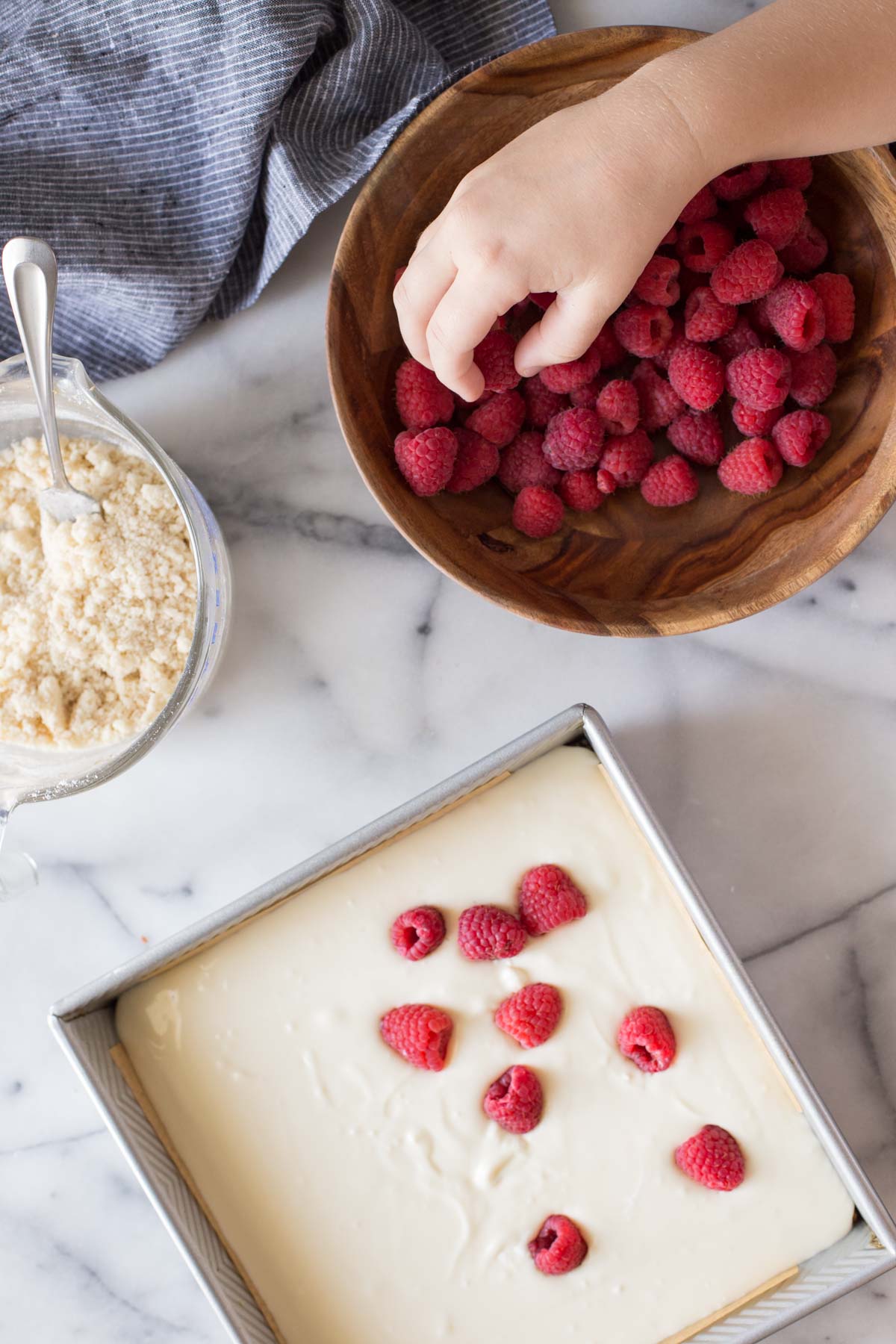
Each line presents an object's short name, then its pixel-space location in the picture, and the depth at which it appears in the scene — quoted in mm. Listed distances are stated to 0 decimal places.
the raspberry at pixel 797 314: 807
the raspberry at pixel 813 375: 860
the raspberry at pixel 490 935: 867
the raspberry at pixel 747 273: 797
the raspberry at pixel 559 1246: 867
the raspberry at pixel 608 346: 866
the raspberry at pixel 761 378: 822
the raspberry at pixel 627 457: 872
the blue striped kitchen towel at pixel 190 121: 866
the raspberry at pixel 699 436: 876
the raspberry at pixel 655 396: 877
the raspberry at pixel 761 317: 846
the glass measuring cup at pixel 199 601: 825
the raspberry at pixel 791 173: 825
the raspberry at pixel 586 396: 870
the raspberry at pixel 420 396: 849
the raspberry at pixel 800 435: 850
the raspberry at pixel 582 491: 878
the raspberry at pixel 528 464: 885
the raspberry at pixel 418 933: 873
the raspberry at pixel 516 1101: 864
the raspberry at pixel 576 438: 846
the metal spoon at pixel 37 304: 779
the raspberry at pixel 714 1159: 862
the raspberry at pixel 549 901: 869
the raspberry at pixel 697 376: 838
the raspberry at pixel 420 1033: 866
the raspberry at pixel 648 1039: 865
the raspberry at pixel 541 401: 885
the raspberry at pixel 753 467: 857
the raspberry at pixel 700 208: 829
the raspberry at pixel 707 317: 832
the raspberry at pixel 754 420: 864
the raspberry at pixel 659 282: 821
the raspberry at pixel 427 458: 826
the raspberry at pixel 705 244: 828
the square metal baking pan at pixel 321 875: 838
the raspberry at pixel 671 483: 877
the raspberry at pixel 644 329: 839
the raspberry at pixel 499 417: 865
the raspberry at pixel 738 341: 854
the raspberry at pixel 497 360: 841
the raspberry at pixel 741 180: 822
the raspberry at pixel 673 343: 859
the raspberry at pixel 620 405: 851
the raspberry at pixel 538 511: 870
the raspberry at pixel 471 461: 867
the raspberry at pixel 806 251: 849
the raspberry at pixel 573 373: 846
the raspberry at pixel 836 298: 844
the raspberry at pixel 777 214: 807
